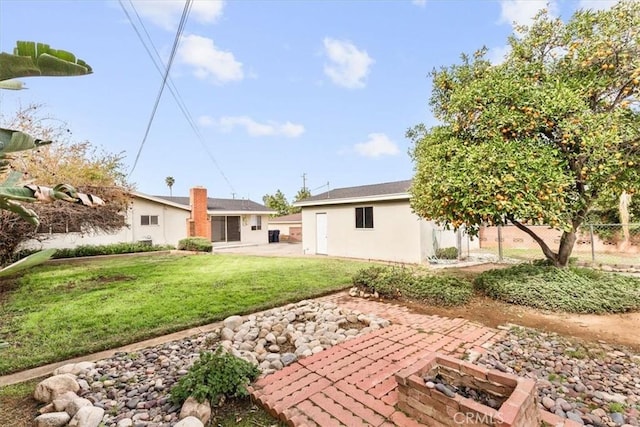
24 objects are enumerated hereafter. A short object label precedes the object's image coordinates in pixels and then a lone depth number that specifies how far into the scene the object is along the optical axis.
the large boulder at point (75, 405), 2.55
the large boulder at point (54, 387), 2.79
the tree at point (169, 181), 46.03
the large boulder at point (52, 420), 2.40
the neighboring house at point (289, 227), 26.25
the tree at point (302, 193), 41.94
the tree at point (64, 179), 9.34
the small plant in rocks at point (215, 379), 2.63
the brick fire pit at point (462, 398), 1.98
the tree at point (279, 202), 40.41
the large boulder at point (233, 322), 4.50
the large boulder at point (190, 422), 2.24
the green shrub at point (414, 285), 5.73
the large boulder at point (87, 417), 2.39
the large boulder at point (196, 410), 2.45
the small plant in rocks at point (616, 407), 2.49
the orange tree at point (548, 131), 5.30
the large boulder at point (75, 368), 3.25
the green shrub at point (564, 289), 5.09
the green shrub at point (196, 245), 15.52
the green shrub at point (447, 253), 12.01
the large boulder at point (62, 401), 2.60
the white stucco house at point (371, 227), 11.67
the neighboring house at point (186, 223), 15.51
